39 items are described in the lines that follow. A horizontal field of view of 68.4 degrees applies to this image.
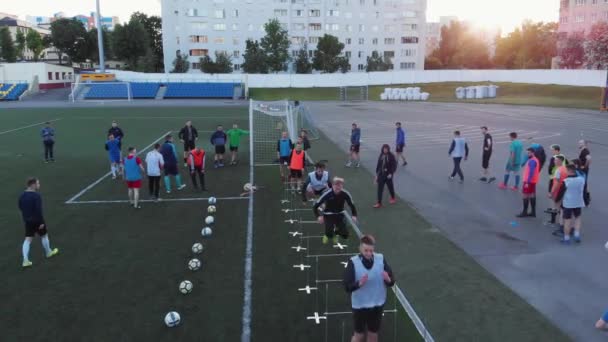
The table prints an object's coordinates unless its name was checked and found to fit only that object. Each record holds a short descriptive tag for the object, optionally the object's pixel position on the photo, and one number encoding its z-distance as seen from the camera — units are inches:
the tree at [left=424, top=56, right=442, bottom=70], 4409.5
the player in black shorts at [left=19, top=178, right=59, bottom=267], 369.4
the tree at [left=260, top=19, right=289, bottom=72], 3289.9
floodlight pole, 2175.9
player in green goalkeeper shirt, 783.1
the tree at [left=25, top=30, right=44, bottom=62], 4103.1
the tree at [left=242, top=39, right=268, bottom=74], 3248.0
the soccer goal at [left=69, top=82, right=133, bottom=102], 2542.8
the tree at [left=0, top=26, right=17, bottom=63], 3590.1
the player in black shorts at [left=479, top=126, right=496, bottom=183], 641.0
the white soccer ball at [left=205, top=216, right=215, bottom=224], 482.1
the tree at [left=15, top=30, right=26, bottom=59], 4022.6
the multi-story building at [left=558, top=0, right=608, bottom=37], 3585.1
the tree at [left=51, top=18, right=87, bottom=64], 3755.4
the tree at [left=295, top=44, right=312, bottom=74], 3444.9
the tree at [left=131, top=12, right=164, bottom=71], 3979.8
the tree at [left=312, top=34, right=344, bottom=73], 3344.0
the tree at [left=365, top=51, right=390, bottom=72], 3518.7
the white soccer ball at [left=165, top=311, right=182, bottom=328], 283.6
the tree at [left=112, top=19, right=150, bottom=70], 3484.3
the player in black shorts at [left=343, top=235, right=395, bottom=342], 226.1
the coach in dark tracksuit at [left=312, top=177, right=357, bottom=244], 370.6
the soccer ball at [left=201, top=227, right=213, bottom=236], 445.1
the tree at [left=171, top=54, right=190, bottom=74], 3361.2
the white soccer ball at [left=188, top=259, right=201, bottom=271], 365.4
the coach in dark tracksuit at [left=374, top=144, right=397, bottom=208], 527.8
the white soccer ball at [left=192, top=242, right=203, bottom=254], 400.4
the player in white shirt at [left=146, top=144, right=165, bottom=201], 551.8
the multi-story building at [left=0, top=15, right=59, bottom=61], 5759.4
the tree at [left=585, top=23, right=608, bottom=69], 2568.9
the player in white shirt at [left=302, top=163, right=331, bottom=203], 445.1
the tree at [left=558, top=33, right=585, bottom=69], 2994.3
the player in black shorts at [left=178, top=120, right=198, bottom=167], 741.9
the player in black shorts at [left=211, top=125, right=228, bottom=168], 757.9
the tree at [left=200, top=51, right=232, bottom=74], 3218.5
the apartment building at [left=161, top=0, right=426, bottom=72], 3592.5
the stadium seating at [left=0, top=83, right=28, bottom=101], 2529.5
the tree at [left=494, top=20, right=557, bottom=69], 3846.0
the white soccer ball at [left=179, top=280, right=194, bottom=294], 326.6
